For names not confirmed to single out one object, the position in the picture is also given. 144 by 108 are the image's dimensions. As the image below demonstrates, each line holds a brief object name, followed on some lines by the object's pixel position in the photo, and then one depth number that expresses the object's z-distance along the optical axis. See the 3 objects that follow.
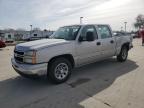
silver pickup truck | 3.06
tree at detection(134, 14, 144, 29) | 46.63
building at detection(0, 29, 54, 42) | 35.07
